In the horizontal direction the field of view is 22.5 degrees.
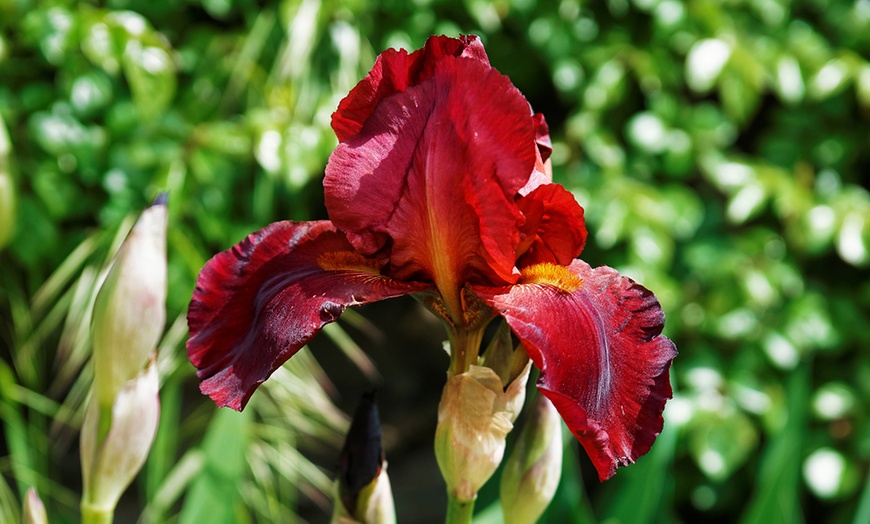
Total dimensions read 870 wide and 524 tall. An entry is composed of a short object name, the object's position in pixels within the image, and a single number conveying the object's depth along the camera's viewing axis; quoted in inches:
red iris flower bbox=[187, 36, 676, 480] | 20.5
